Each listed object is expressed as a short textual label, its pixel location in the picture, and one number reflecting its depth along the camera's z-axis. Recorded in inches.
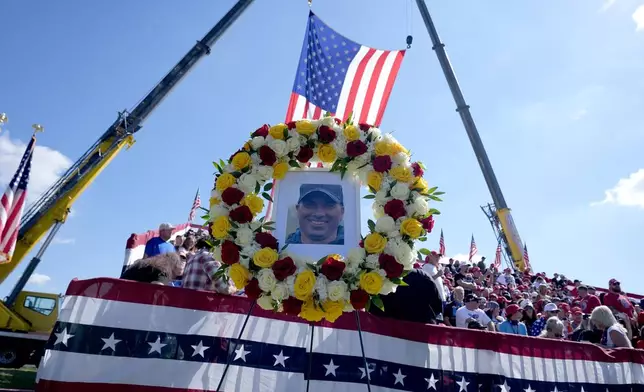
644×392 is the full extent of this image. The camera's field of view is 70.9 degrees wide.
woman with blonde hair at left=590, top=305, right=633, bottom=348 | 244.7
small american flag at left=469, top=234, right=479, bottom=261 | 1462.8
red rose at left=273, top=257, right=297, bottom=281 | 137.2
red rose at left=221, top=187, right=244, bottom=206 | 150.9
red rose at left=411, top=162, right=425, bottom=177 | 155.4
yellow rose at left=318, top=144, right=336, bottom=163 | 159.6
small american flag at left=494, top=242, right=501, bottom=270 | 1402.6
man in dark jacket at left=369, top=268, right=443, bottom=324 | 185.2
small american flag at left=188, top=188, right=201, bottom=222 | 1063.2
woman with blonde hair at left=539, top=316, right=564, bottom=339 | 275.3
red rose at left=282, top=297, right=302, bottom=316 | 138.6
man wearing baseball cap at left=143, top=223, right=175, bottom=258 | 283.6
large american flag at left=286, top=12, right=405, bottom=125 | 349.4
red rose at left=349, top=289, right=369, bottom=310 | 138.9
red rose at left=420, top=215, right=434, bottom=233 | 149.8
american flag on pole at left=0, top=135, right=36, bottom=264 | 413.1
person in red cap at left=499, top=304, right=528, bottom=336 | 304.2
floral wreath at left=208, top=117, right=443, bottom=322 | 138.6
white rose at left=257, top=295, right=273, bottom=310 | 141.7
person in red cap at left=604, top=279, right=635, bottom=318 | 349.7
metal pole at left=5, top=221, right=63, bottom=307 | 556.4
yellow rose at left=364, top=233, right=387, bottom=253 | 142.2
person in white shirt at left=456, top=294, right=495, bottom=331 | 300.7
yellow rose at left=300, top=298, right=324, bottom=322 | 139.1
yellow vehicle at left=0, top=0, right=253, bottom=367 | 532.4
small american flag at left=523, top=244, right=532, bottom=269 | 1258.6
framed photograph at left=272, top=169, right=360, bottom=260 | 149.2
